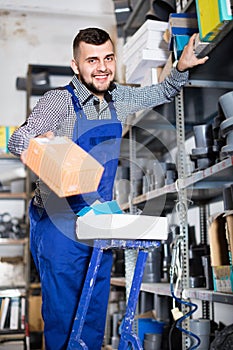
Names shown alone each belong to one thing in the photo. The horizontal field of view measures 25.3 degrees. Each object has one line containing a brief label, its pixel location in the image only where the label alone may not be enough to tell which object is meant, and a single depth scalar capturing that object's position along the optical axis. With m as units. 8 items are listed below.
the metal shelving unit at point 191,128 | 2.05
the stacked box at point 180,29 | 2.22
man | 1.82
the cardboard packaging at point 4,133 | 4.37
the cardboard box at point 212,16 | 1.76
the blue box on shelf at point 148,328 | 2.90
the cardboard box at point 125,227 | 1.54
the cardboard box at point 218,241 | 2.10
